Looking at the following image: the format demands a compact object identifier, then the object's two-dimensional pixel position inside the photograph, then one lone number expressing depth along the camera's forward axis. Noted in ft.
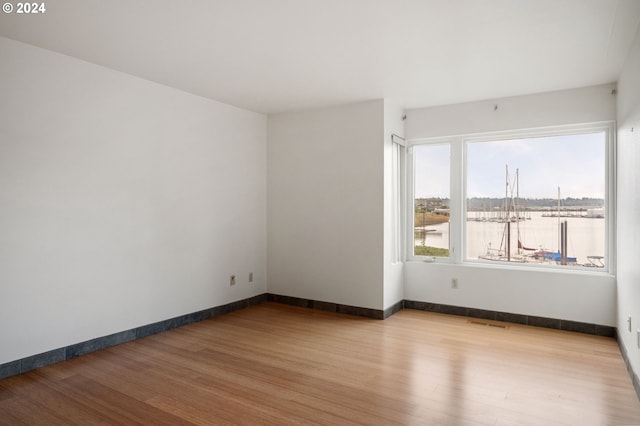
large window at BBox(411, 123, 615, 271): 13.83
